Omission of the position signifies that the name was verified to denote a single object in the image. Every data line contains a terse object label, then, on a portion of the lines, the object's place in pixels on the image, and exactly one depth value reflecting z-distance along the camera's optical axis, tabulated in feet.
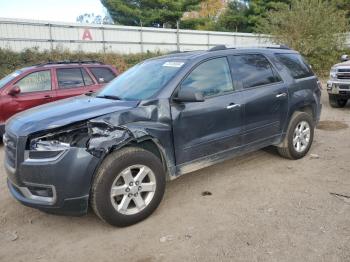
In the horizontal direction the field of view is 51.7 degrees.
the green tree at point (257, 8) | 114.27
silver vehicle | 30.60
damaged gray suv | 11.26
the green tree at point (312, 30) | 63.10
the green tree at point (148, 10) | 98.94
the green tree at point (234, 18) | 120.47
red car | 25.08
